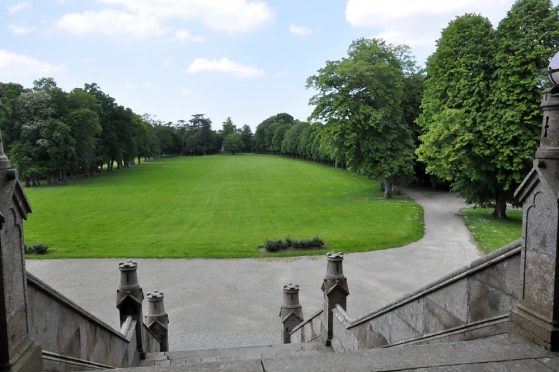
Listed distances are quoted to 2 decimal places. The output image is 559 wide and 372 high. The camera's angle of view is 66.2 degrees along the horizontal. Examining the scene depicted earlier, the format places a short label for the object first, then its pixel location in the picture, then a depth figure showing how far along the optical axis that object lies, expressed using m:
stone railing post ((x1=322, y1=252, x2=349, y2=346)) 8.54
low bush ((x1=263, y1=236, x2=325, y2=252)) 20.17
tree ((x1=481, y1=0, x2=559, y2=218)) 22.03
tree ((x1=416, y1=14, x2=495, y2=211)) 24.16
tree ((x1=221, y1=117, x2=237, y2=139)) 164.62
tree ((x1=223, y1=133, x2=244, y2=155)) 149.88
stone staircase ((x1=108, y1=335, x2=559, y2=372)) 3.70
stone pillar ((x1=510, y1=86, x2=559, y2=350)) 3.82
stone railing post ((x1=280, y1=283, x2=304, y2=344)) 12.12
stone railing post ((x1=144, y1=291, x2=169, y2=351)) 11.18
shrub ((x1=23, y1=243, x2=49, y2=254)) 19.78
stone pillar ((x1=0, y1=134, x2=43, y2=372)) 3.40
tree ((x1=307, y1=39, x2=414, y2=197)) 35.47
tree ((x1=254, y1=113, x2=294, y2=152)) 142.75
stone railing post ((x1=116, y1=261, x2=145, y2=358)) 8.51
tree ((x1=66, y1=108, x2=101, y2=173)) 53.66
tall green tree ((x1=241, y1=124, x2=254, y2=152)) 160.00
